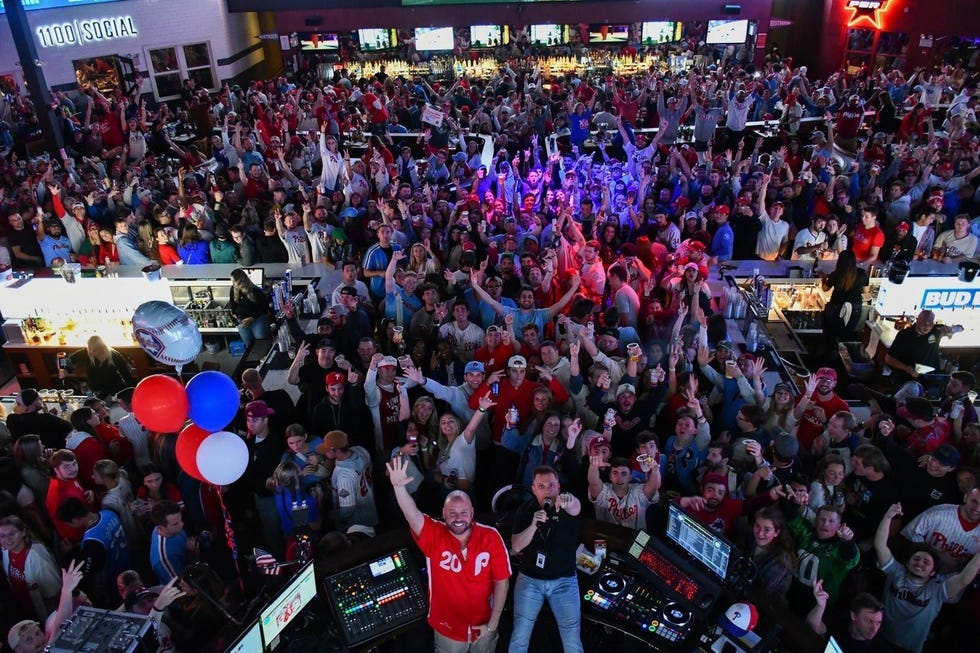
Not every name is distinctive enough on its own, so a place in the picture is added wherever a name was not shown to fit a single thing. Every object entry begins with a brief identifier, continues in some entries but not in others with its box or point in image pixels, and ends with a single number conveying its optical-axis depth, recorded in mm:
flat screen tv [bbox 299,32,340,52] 18953
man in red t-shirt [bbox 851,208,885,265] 6945
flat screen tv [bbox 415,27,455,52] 18703
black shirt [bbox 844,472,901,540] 4141
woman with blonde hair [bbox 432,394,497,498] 4312
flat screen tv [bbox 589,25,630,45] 18719
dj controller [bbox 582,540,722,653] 3463
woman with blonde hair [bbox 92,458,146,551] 4238
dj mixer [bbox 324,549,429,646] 3494
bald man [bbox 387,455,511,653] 3350
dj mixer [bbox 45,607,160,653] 2875
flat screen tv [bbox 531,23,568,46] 18766
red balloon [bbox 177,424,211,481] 4148
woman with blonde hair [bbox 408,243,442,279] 6363
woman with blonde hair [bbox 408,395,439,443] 4555
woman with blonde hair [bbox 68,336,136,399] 5961
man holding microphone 3494
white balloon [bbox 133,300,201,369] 4586
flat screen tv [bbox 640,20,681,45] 18797
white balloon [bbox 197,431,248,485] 3988
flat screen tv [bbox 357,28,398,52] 18875
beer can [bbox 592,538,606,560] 3783
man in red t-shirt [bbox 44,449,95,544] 4195
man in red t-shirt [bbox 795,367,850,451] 4672
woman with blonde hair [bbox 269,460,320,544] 4168
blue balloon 4156
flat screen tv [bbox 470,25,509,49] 18703
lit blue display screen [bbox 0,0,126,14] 12674
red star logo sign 17062
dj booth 3389
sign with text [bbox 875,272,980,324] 6113
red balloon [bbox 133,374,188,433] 4129
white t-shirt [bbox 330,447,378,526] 4281
